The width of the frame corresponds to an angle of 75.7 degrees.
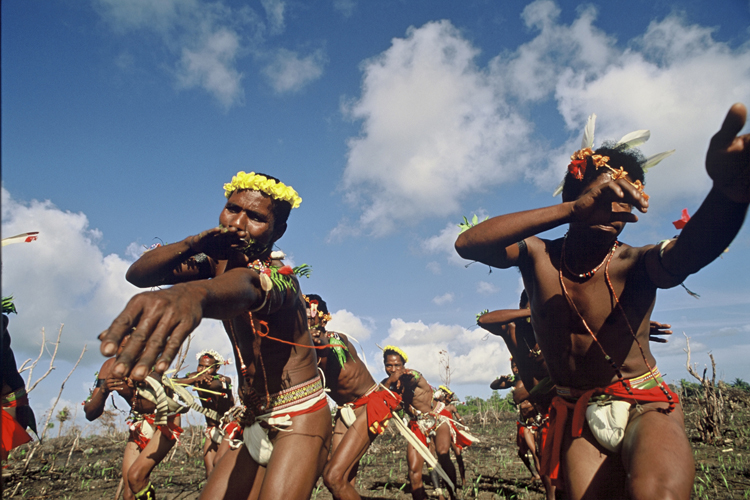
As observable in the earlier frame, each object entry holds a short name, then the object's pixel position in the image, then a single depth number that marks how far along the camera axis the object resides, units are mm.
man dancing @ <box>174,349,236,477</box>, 7750
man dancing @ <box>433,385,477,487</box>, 8984
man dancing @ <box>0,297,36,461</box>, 4145
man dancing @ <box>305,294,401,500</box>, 4555
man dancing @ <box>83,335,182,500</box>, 5562
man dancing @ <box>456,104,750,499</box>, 2295
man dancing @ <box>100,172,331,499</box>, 2740
